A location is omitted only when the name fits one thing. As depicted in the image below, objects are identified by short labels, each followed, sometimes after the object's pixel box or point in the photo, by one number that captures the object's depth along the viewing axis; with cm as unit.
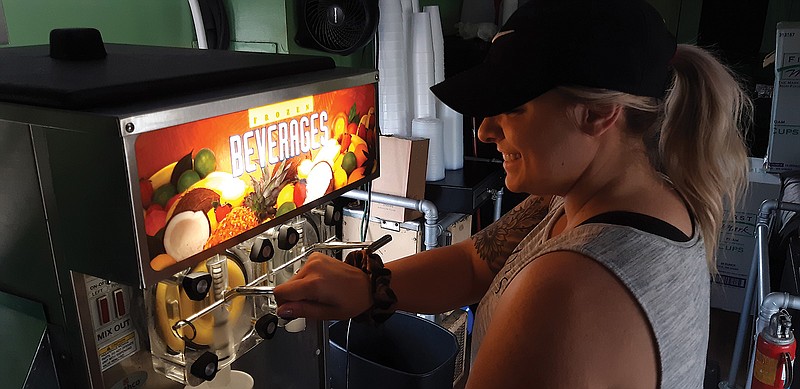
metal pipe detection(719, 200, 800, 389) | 227
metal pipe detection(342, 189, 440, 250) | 235
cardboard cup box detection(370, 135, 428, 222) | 245
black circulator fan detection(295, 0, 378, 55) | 226
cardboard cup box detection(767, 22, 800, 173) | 299
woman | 85
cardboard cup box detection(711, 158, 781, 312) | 328
